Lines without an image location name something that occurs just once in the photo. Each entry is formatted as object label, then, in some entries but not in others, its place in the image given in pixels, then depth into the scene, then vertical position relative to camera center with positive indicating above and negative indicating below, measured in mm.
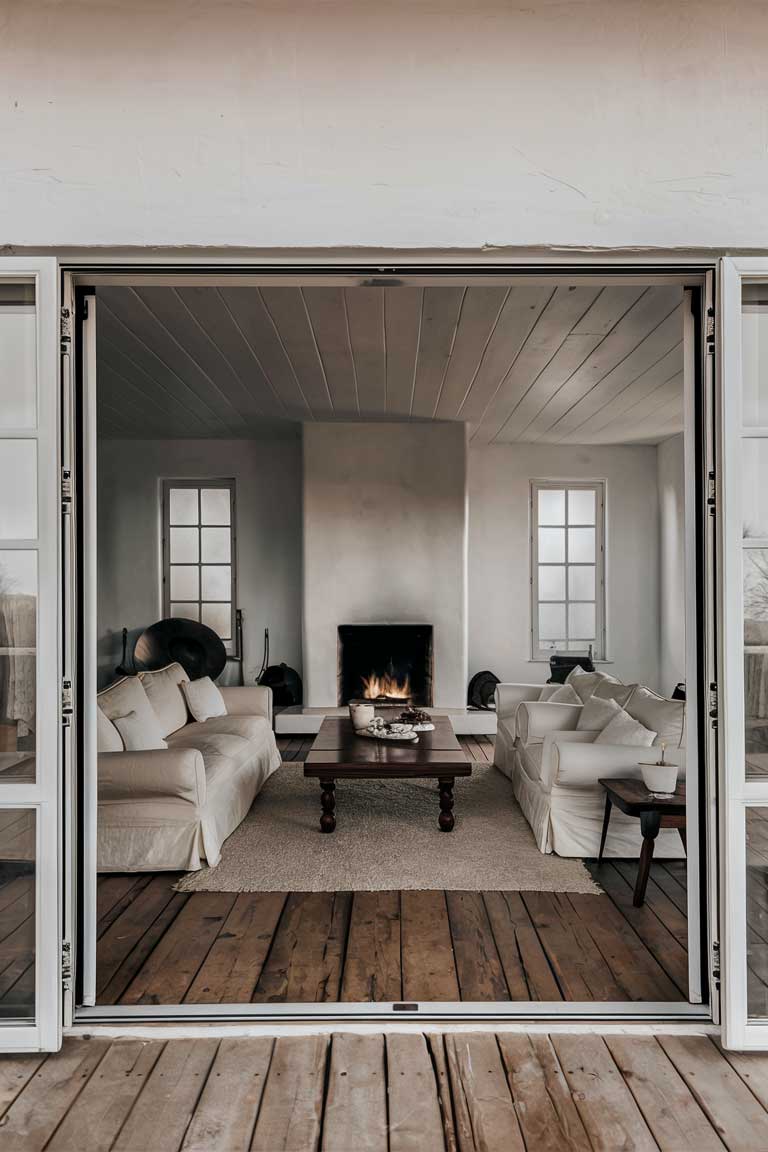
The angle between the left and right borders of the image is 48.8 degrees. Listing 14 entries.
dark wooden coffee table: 4441 -992
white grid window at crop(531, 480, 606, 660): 8523 +125
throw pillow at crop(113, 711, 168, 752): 4219 -798
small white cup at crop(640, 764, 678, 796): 3670 -878
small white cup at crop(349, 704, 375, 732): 5316 -876
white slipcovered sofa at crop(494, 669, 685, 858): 4129 -1036
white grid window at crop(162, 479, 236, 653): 8391 +273
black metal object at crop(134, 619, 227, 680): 7934 -672
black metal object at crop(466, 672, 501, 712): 8084 -1086
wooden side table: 3555 -1008
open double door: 2426 -178
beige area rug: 3877 -1400
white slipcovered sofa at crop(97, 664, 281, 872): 3932 -1086
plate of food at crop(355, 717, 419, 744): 5088 -949
